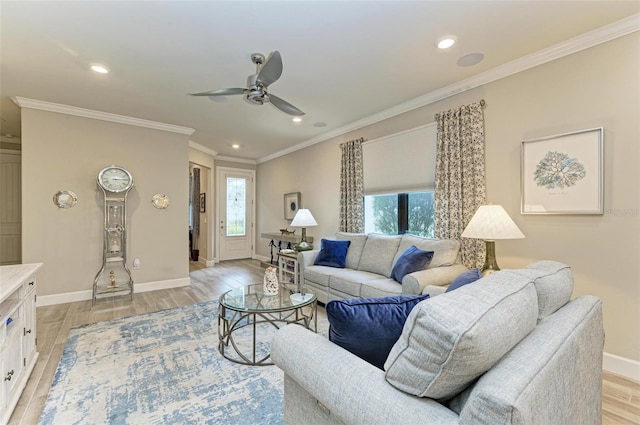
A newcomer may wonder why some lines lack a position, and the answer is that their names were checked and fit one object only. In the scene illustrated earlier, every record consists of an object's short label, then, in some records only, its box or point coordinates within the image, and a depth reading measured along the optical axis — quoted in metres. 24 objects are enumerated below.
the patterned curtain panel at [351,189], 4.65
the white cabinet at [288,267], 4.57
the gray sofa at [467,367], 0.81
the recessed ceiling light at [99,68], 2.92
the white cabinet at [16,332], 1.79
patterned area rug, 1.86
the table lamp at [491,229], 2.55
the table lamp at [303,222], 4.84
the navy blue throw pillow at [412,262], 3.07
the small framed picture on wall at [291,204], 6.24
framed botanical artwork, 2.46
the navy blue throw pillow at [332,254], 4.07
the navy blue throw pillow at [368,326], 1.19
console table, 5.58
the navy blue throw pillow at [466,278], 1.71
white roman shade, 3.72
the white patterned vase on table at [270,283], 2.89
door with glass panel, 7.39
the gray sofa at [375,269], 2.90
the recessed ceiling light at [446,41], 2.46
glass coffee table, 2.50
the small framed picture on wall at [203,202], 7.51
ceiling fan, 2.16
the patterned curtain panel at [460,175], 3.18
